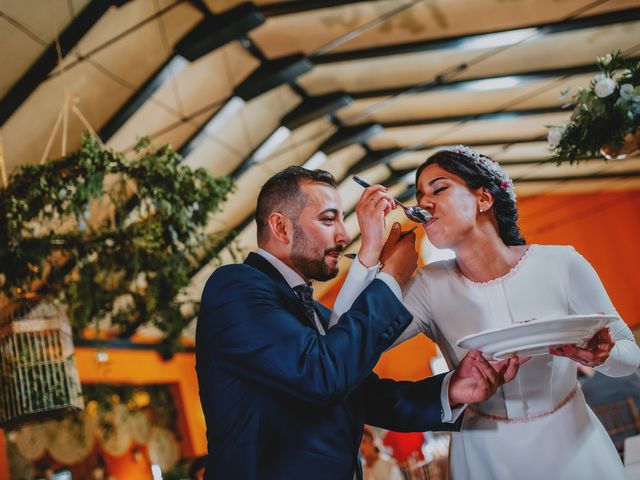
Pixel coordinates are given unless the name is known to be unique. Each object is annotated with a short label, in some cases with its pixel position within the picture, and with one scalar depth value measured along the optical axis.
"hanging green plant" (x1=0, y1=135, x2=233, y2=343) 2.62
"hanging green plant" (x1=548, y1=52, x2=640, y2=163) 2.94
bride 1.57
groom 1.26
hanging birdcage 2.64
